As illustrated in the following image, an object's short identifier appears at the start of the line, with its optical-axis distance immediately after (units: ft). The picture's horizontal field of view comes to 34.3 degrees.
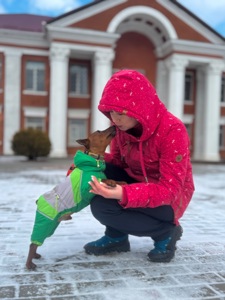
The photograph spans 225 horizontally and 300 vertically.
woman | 7.54
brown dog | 7.61
